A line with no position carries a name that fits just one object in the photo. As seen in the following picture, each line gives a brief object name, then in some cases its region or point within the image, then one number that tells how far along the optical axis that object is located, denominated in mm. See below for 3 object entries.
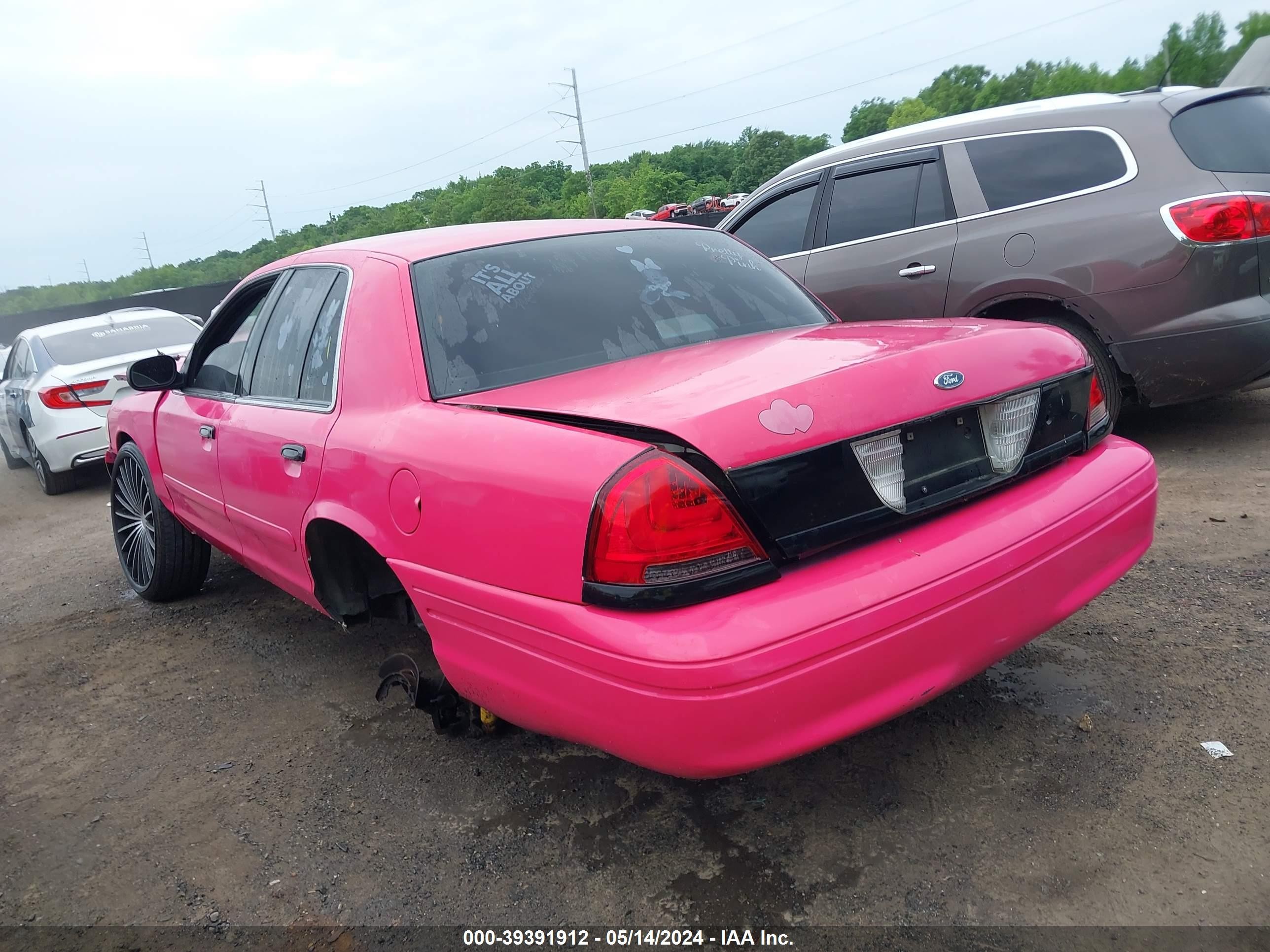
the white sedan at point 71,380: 7273
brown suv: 4176
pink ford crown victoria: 1818
